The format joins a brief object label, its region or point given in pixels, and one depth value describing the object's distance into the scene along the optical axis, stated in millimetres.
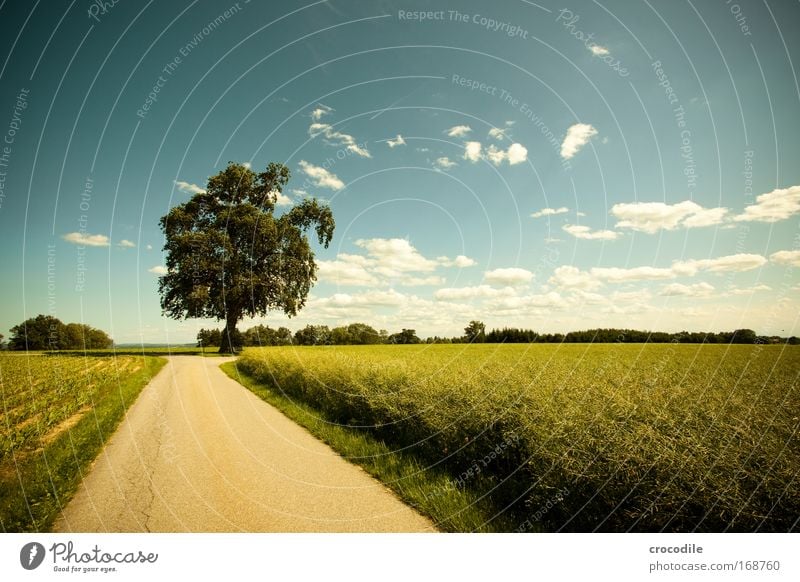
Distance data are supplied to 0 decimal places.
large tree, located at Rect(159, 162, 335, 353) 35875
